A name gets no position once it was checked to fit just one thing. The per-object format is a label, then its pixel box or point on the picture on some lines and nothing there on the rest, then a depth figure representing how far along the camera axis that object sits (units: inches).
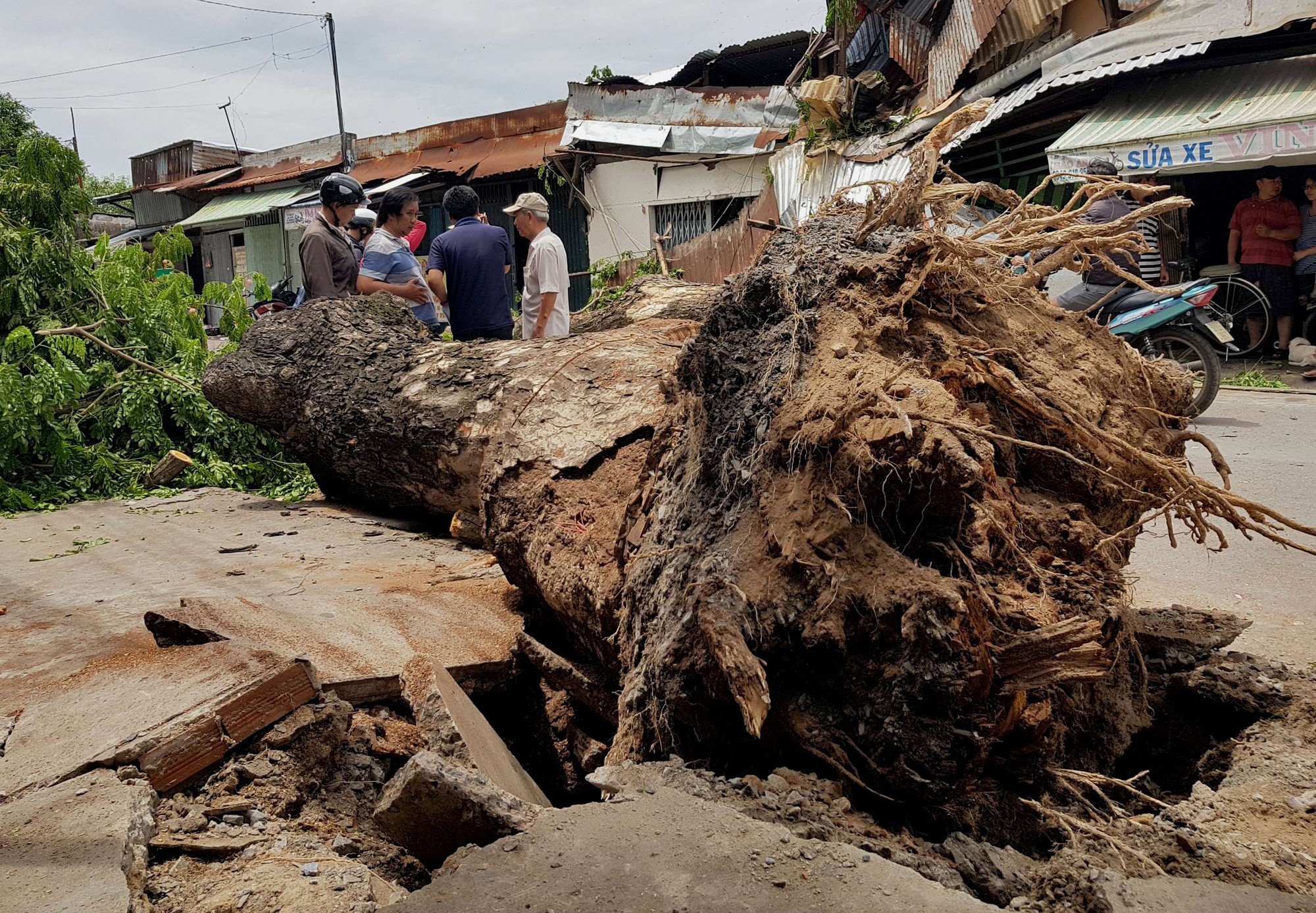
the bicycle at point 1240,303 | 404.2
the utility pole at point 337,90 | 798.4
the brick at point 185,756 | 100.7
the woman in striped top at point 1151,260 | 411.8
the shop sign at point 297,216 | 821.2
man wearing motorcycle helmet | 254.1
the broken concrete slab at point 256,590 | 138.5
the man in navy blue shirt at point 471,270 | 258.7
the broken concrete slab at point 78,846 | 78.7
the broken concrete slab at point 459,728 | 111.5
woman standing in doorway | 386.0
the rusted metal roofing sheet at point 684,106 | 610.5
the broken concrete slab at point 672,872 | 69.7
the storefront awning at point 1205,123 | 351.6
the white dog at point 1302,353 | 384.8
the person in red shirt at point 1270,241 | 389.4
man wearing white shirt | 259.9
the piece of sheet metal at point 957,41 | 455.5
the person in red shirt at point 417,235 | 324.5
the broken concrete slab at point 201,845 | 91.8
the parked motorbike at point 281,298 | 377.5
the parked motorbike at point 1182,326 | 301.0
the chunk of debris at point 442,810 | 82.7
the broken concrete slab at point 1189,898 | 67.6
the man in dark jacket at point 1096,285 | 274.7
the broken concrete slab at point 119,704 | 101.3
